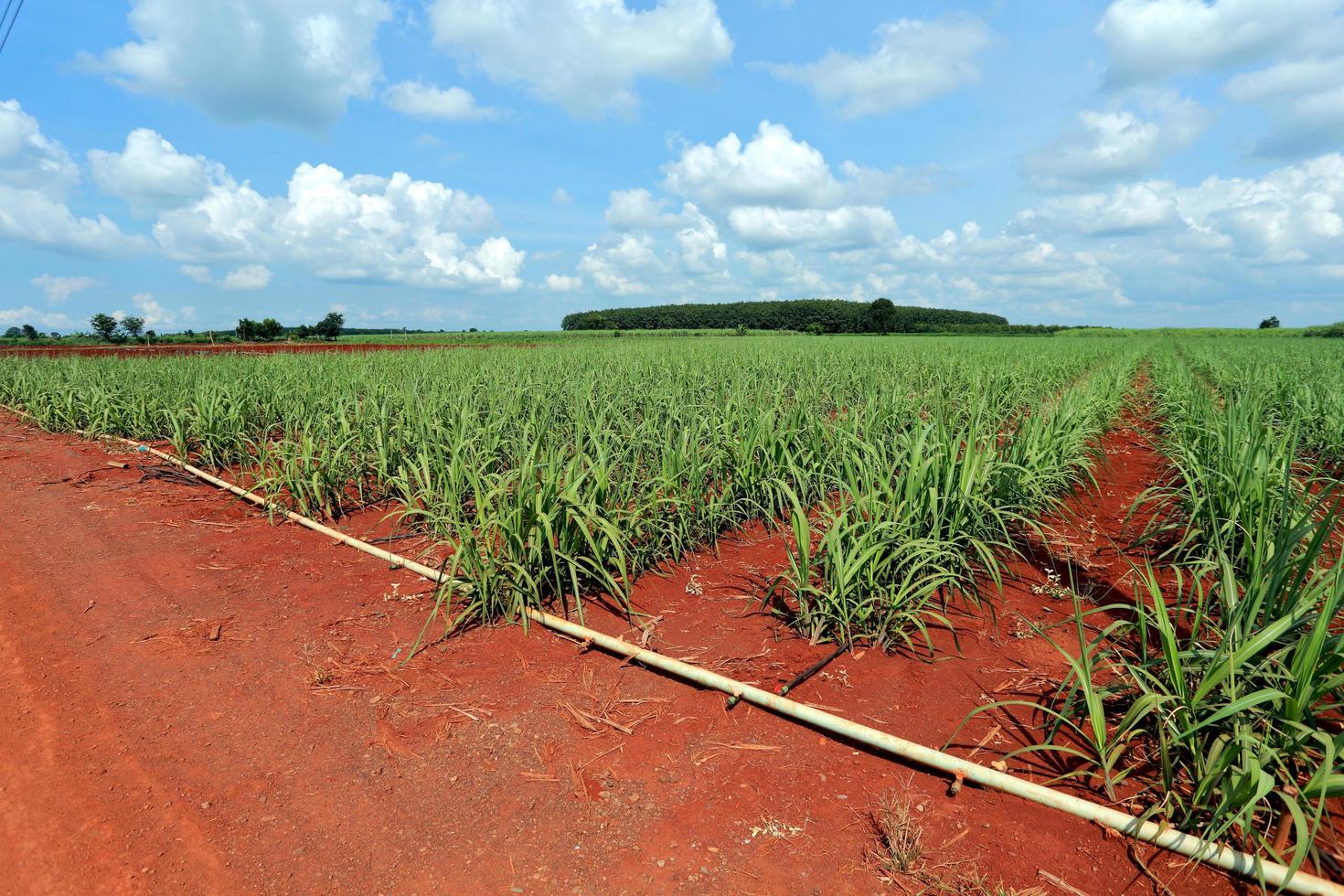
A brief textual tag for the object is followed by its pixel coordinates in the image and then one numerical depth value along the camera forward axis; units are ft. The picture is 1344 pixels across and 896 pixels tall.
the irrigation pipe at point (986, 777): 5.13
